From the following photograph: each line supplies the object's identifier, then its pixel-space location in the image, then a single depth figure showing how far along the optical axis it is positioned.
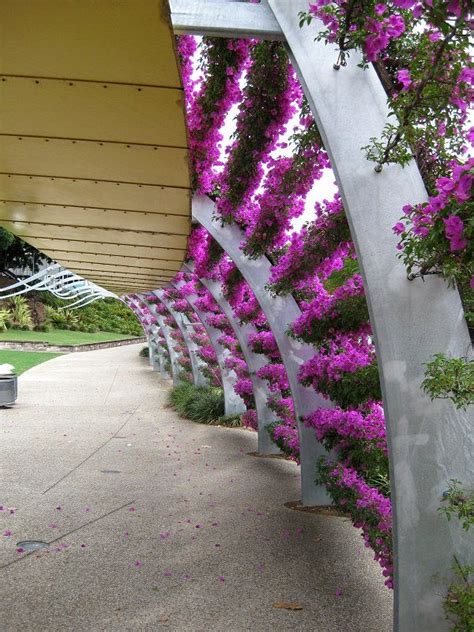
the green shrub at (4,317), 38.11
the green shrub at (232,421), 12.84
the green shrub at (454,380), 2.66
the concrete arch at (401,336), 3.06
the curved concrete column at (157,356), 25.05
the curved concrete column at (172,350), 20.27
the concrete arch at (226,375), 12.92
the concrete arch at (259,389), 9.95
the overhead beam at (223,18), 3.06
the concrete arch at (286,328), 6.89
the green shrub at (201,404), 13.39
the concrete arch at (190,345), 16.48
